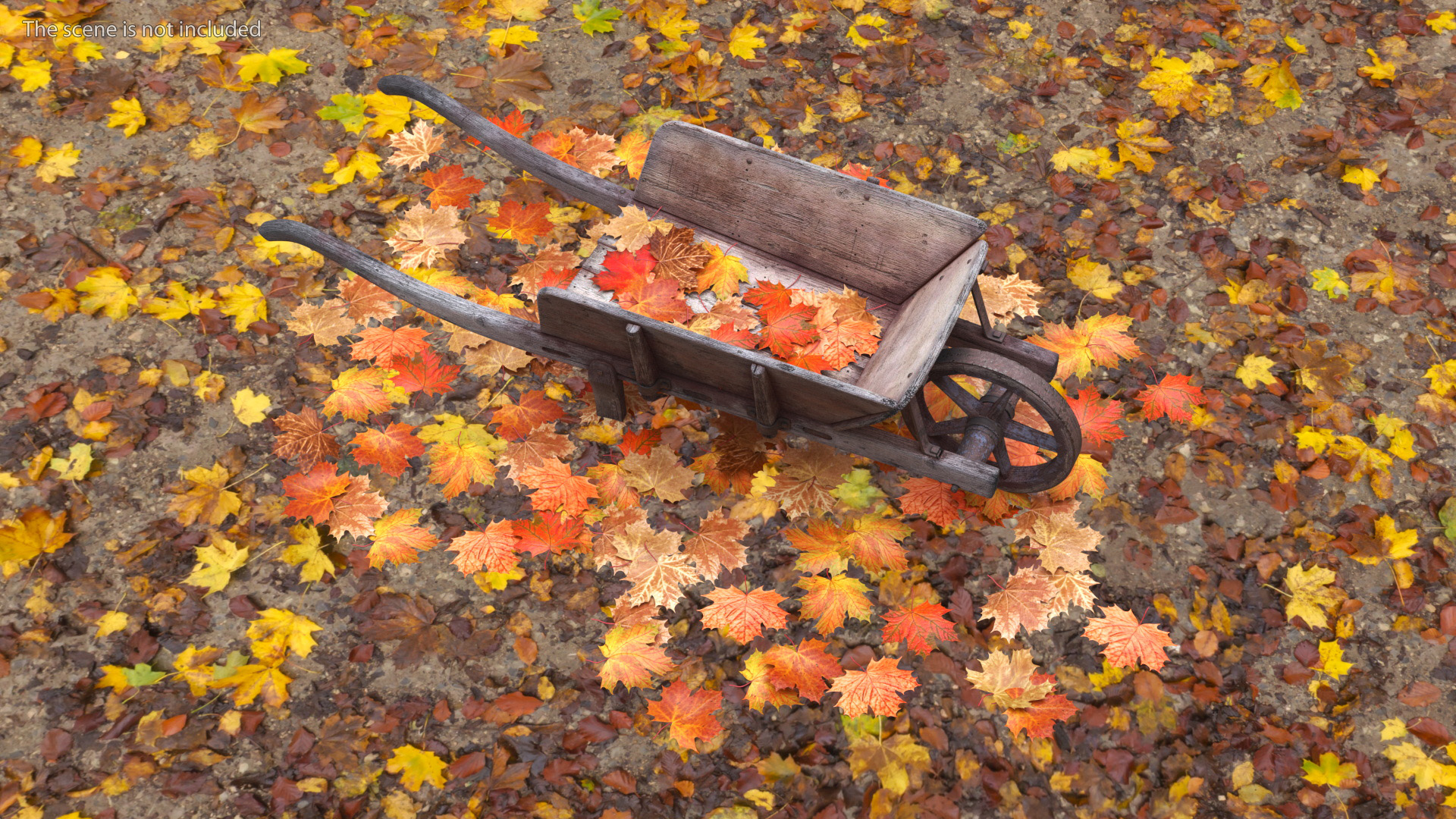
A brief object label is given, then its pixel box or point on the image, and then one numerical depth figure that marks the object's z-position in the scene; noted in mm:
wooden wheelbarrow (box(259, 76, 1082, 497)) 2422
